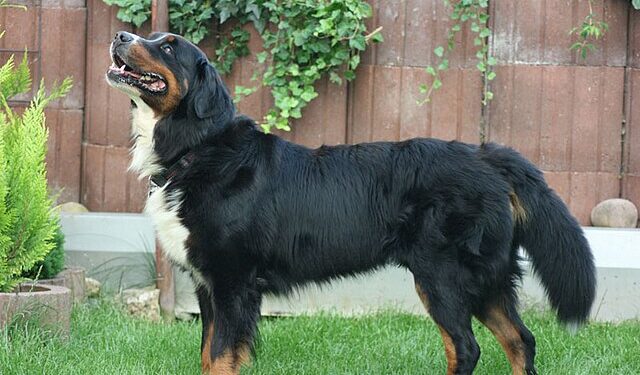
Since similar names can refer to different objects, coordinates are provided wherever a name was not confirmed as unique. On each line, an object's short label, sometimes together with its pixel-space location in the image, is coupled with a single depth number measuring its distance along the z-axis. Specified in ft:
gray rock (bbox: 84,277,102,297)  21.59
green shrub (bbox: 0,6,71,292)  17.94
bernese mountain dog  15.94
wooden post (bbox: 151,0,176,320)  21.80
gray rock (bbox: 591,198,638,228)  22.34
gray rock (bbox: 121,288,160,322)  21.43
